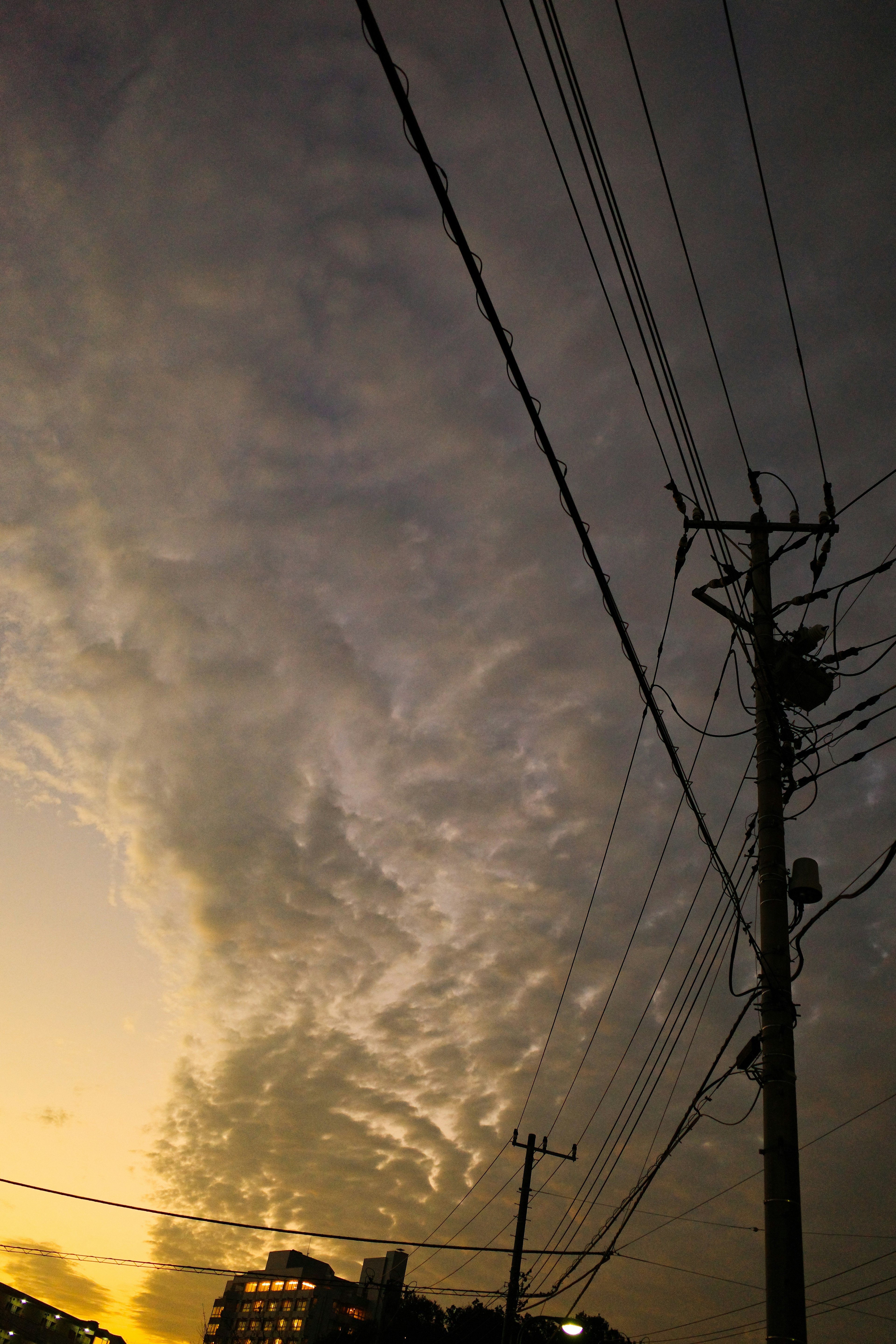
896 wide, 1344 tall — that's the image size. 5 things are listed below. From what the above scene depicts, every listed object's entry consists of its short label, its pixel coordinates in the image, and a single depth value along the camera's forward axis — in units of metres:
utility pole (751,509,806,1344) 6.64
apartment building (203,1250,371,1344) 119.75
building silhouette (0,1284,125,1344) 112.94
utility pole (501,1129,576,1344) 23.95
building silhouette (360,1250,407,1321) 93.31
